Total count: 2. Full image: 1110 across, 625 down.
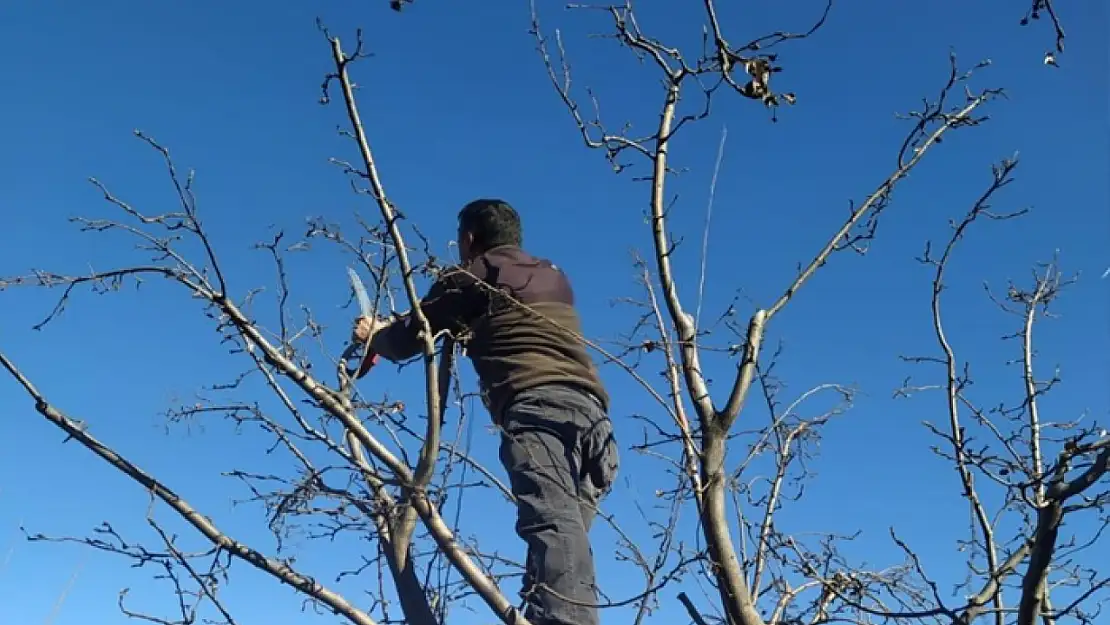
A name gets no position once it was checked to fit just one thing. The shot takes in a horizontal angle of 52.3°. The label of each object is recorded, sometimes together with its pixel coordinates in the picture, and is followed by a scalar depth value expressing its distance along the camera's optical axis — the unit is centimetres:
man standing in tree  307
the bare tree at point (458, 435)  279
